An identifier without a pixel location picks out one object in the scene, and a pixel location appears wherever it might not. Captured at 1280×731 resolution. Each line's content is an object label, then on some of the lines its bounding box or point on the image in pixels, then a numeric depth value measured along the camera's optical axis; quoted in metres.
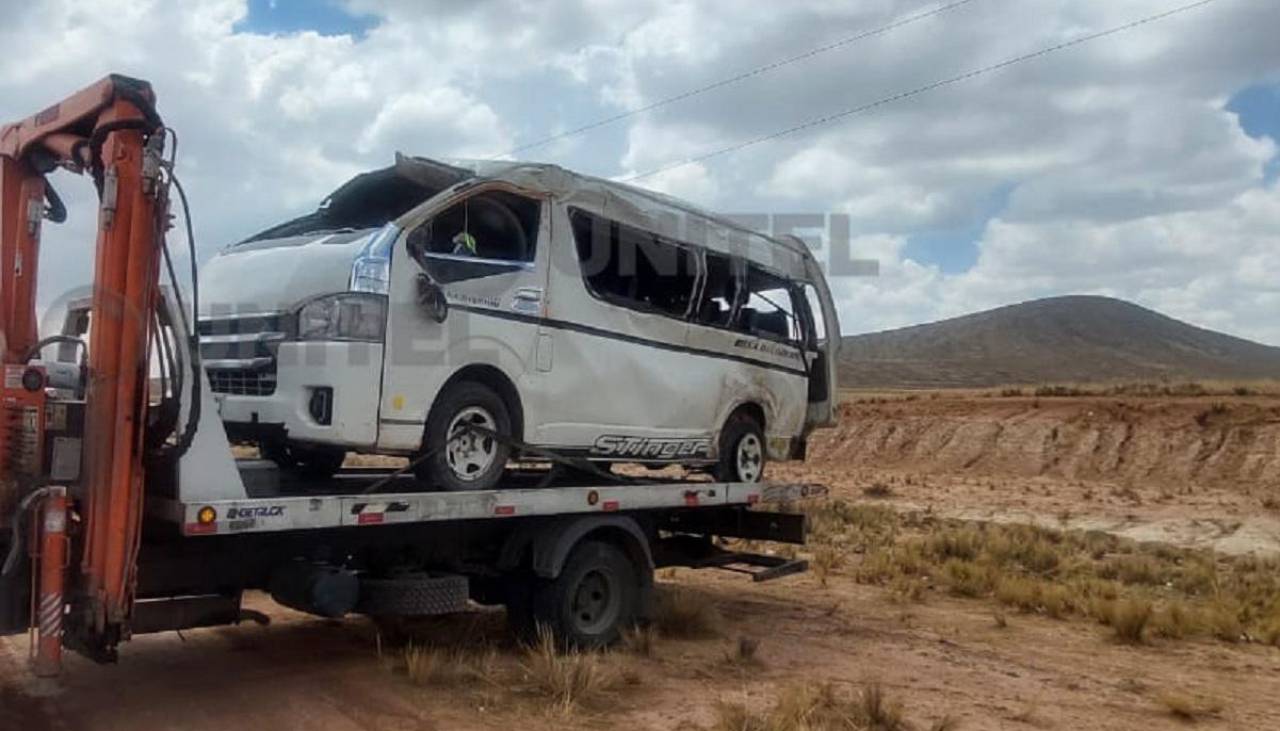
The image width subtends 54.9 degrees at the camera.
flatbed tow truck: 5.96
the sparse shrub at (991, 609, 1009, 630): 11.15
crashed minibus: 7.29
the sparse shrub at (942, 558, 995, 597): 13.01
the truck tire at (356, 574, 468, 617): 7.63
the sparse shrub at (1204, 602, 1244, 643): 10.91
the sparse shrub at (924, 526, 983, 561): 15.82
